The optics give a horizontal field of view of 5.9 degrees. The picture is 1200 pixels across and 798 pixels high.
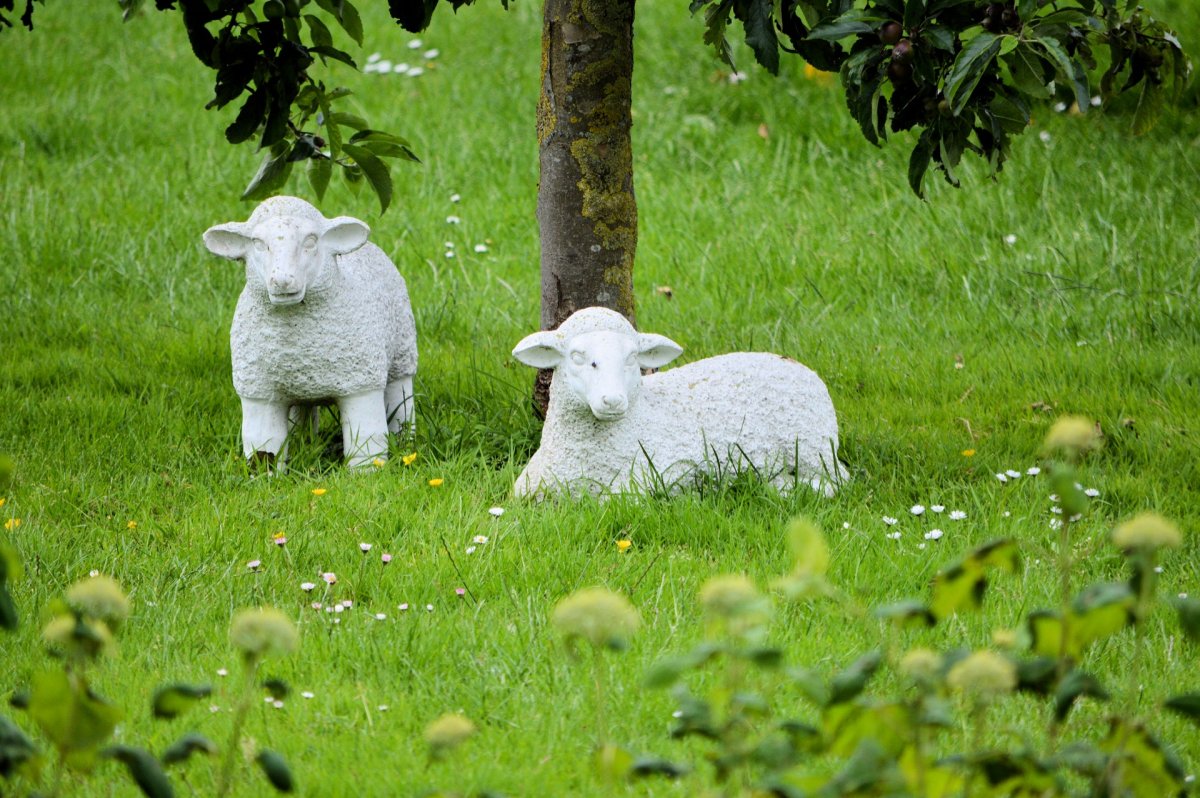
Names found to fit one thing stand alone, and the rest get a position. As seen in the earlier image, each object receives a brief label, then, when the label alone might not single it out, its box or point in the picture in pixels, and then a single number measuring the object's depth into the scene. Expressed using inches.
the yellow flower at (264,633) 563.8
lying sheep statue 763.6
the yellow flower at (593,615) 561.8
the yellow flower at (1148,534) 546.2
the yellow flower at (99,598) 576.7
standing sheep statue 767.1
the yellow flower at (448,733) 567.9
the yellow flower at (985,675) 553.3
